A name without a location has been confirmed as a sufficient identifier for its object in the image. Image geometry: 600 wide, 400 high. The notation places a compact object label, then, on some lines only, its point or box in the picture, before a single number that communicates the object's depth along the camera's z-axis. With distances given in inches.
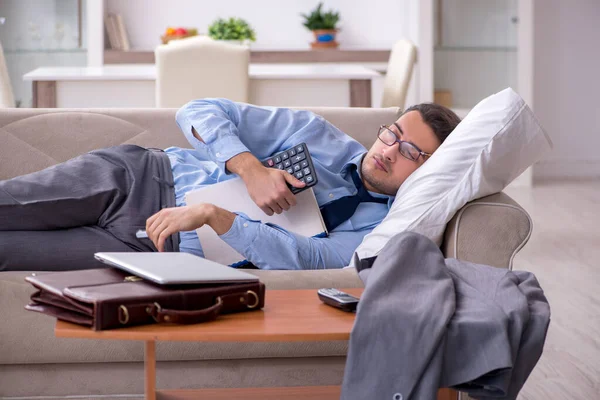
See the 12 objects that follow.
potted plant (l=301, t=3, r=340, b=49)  369.6
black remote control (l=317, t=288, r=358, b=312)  119.2
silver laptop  114.7
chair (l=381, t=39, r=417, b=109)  256.3
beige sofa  136.5
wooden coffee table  111.5
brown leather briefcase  111.3
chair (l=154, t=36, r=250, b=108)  227.2
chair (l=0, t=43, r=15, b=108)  243.4
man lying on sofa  143.6
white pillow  141.6
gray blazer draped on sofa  113.4
